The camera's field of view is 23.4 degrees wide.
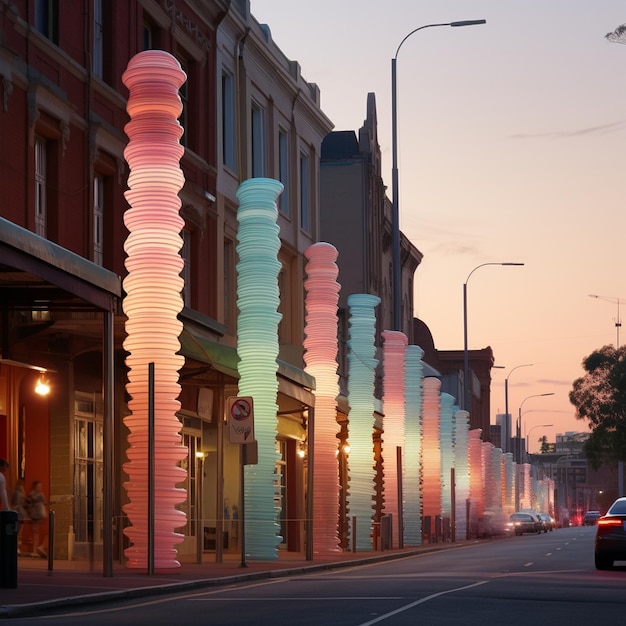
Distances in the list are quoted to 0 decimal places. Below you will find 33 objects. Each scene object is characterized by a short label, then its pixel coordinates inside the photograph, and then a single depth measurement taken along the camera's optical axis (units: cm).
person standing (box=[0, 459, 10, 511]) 2209
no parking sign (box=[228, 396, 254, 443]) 2714
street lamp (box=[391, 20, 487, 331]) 4158
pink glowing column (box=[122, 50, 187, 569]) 2441
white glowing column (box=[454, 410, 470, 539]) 6147
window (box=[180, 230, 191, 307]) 3541
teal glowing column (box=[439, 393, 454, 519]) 5822
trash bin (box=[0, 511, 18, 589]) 1812
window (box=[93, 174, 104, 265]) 2959
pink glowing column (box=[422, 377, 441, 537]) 5306
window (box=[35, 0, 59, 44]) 2716
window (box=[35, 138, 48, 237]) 2670
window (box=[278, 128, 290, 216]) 4547
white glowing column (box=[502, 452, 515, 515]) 9481
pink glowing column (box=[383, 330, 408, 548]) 4469
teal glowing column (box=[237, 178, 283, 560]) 3055
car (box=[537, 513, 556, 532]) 9438
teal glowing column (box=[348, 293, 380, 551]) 3981
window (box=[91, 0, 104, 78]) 2989
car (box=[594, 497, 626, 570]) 2681
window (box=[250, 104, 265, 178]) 4225
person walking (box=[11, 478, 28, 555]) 2603
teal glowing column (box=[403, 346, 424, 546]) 4781
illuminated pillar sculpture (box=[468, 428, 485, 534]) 7081
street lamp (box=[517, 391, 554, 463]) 12595
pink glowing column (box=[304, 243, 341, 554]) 3497
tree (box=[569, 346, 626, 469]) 10044
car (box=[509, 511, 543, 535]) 8204
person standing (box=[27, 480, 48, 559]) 2580
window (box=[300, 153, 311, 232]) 4856
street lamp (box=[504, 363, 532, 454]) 10706
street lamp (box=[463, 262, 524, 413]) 6881
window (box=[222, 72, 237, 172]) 3928
